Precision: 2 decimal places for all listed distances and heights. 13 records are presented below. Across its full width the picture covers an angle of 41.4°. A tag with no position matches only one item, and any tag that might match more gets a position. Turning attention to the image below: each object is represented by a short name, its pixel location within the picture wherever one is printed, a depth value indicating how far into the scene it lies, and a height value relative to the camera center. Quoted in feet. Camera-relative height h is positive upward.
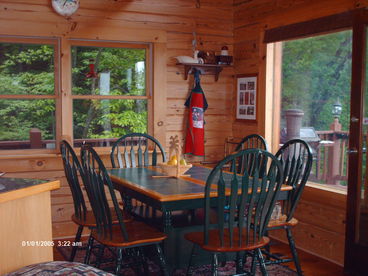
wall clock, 14.11 +3.07
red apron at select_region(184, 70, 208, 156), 15.97 -0.23
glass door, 11.24 -1.05
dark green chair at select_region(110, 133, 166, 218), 11.85 -1.25
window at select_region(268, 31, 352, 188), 15.10 +0.51
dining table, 9.03 -1.52
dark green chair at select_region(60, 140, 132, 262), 10.53 -1.91
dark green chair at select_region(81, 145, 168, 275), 9.19 -2.31
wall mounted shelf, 15.87 +1.49
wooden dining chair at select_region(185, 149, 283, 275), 8.62 -1.80
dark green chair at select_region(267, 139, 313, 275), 10.67 -1.99
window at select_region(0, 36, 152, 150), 14.26 +0.62
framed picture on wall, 15.57 +0.54
